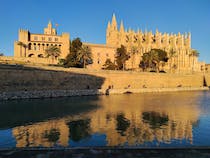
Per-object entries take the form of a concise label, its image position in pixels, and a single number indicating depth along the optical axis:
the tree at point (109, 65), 80.65
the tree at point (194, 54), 108.80
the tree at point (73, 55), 64.75
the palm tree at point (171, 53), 95.88
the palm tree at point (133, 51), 93.54
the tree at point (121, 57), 84.94
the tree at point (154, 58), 84.25
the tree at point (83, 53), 67.25
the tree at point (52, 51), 70.81
